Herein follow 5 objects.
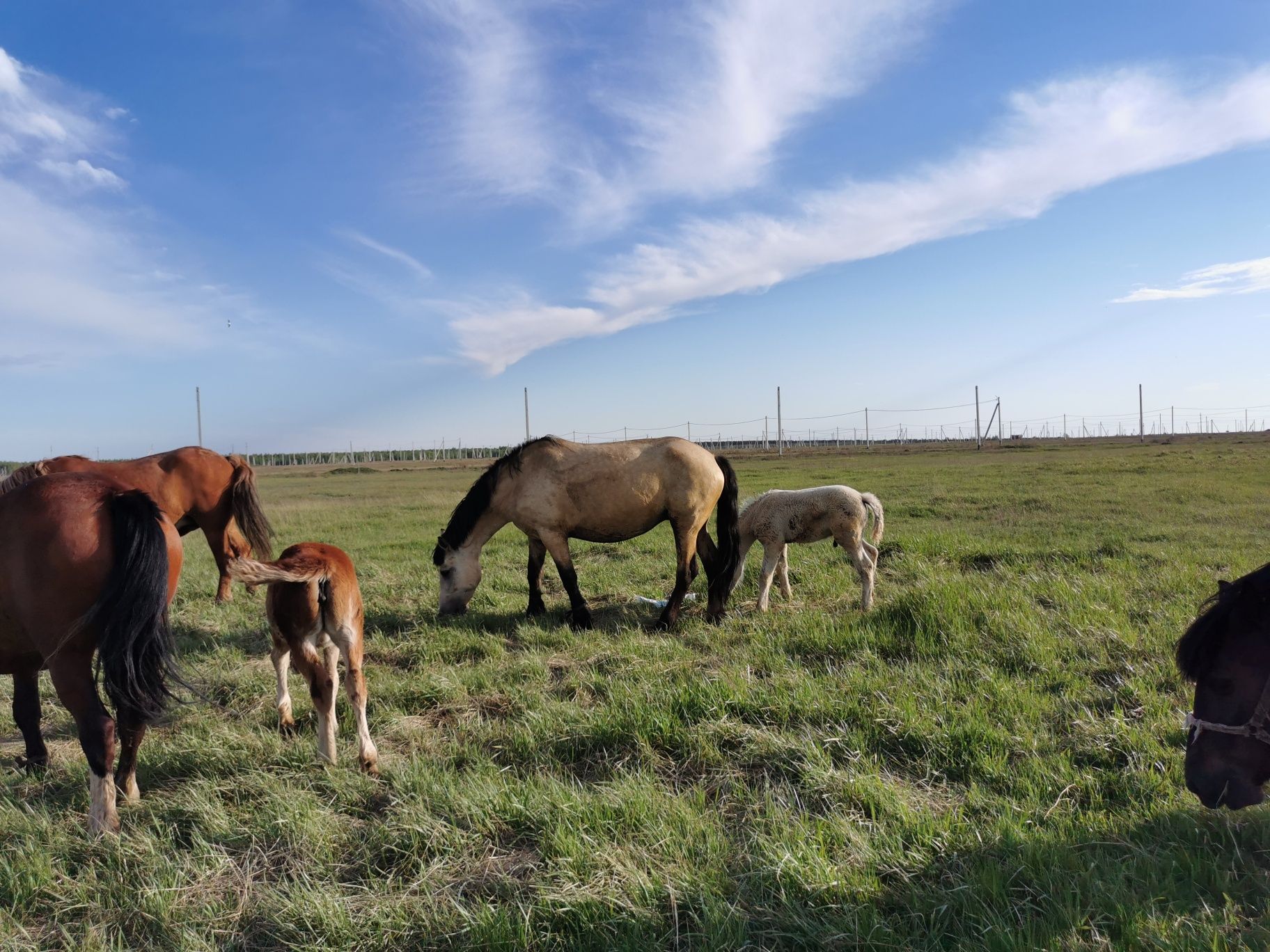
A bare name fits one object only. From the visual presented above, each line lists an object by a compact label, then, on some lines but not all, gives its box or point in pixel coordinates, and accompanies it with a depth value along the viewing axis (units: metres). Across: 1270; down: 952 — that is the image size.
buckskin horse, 7.16
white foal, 7.11
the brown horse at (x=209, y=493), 8.44
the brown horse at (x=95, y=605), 3.37
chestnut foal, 3.88
